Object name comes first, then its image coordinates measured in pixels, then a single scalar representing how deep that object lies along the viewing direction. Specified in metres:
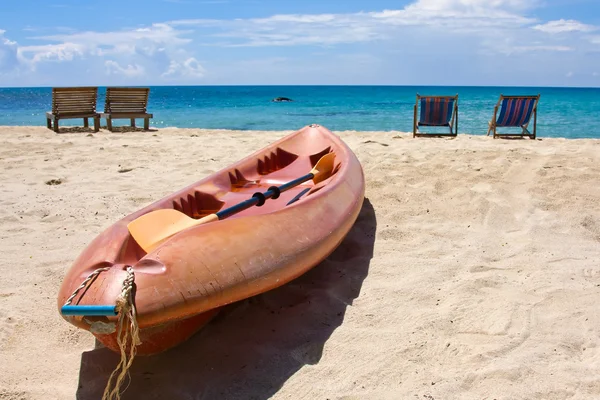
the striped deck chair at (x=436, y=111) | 8.88
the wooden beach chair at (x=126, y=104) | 10.05
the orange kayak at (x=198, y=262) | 2.00
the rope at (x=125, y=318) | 1.90
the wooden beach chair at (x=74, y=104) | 9.80
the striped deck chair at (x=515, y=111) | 8.72
